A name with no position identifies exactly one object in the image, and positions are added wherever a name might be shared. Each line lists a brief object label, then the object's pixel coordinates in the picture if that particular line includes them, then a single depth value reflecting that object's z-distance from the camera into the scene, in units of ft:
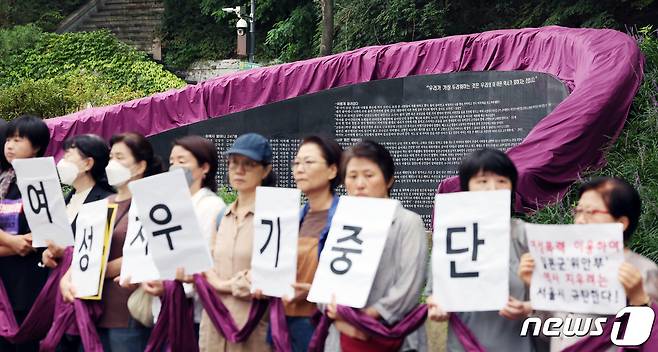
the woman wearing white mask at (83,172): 17.53
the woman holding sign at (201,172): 16.16
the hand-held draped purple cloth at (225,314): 14.75
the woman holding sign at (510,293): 12.78
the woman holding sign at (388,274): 13.32
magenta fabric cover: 23.43
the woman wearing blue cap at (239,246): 14.97
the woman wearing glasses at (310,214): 14.58
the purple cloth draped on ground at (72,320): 16.17
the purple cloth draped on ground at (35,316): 17.83
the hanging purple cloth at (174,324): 15.38
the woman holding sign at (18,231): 18.40
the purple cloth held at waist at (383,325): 13.14
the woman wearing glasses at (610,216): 11.88
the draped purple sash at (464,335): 12.73
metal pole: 71.30
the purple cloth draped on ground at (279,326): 14.37
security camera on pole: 70.64
